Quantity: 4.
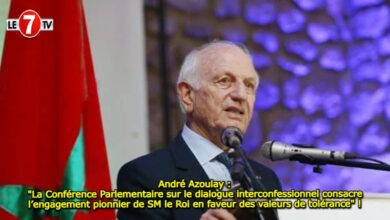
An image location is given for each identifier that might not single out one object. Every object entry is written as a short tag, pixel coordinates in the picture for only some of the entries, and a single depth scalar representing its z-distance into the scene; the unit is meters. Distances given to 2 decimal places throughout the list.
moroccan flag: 4.98
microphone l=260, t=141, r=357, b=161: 4.12
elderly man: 4.71
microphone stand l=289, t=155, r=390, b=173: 4.12
